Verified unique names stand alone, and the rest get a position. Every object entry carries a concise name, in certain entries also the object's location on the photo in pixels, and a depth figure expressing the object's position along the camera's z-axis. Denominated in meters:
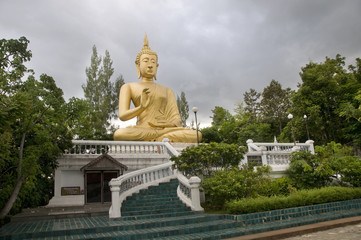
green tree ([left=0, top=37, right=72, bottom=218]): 7.31
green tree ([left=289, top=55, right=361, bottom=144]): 24.14
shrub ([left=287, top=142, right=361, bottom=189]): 11.80
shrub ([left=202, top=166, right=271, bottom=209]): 9.58
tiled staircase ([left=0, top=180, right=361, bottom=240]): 7.17
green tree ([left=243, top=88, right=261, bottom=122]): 38.66
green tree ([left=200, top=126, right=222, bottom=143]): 27.16
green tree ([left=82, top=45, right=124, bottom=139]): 29.19
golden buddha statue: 17.67
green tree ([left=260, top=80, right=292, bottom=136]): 33.16
